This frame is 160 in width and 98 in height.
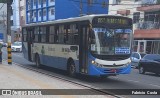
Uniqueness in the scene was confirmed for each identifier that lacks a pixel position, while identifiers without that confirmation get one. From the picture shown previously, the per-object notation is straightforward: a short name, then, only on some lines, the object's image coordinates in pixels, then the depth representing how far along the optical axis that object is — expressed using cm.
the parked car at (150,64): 2395
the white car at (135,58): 3164
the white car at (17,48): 5066
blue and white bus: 1628
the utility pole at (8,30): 2622
